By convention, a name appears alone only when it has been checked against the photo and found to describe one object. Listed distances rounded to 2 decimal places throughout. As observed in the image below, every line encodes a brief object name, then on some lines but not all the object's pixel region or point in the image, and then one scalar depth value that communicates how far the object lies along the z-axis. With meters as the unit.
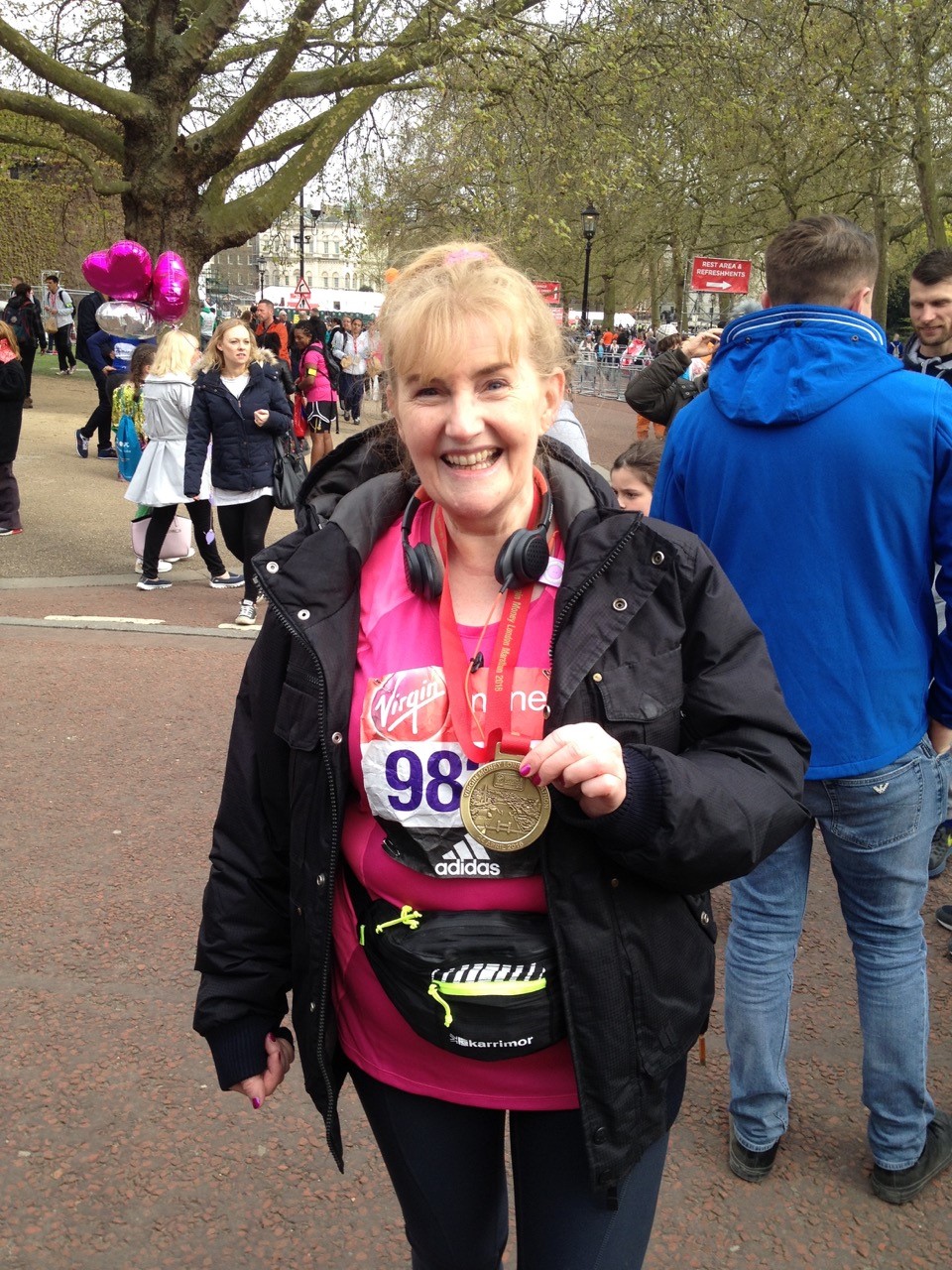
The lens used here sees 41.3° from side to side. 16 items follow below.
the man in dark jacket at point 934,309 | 4.90
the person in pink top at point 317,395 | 15.94
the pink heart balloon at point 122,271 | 13.60
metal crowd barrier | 33.56
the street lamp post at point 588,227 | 30.03
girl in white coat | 8.88
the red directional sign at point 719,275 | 28.69
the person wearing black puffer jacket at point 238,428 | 8.08
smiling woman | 1.69
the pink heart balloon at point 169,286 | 14.16
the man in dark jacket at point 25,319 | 18.64
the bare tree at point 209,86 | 16.03
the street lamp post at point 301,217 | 21.05
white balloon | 13.75
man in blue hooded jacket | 2.54
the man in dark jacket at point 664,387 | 5.47
